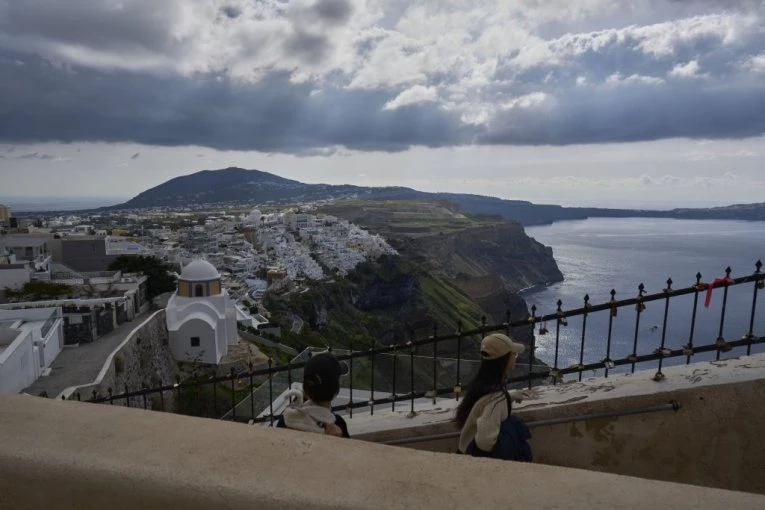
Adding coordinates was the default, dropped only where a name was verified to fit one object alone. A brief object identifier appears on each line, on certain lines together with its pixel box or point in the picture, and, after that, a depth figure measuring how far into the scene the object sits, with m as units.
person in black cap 2.60
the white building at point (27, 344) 13.03
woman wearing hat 2.78
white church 23.02
